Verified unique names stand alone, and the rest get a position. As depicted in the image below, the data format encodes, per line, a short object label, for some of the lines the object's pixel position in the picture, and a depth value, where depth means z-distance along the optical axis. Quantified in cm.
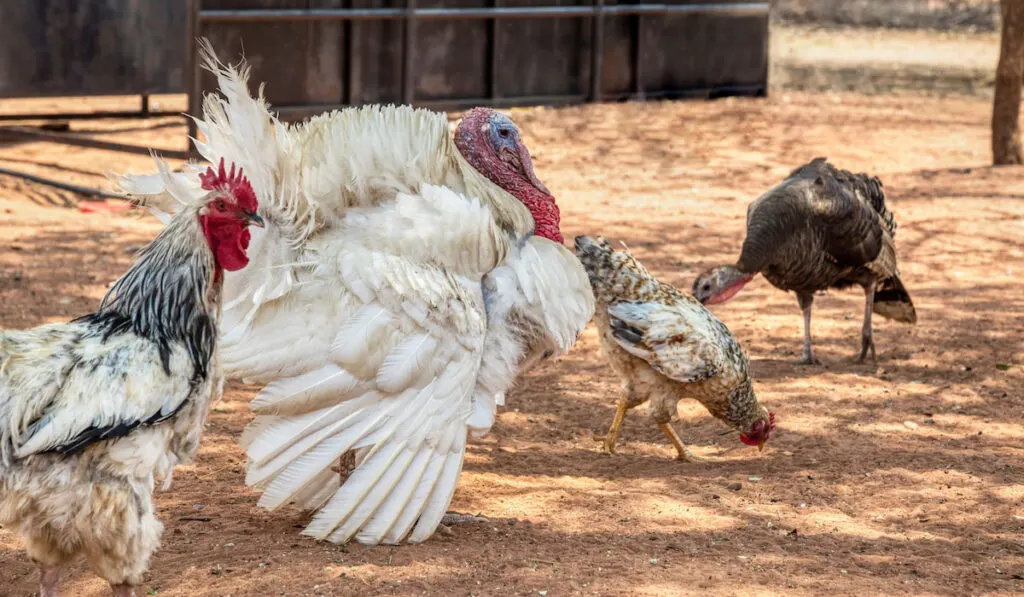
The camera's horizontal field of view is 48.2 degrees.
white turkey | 459
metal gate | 1298
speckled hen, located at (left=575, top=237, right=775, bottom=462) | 599
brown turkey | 766
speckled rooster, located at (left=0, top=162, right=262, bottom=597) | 373
